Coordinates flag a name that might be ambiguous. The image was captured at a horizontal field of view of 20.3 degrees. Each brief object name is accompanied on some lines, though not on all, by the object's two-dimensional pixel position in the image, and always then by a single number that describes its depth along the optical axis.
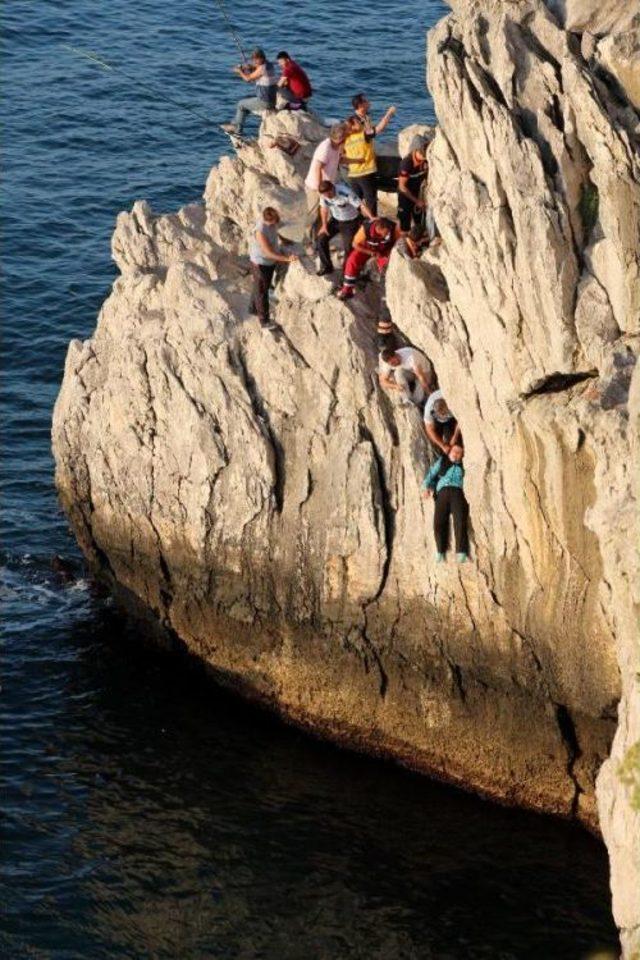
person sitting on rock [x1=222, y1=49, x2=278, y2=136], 43.94
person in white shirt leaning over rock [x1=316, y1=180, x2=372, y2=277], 37.28
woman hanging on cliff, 34.94
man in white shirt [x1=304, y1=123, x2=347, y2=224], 37.91
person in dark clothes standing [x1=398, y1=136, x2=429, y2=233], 37.25
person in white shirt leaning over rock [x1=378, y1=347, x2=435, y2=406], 35.19
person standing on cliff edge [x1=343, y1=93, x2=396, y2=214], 38.38
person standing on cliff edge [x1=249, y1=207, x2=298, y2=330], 37.44
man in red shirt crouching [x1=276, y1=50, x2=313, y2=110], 42.88
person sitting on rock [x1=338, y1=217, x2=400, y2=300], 36.05
